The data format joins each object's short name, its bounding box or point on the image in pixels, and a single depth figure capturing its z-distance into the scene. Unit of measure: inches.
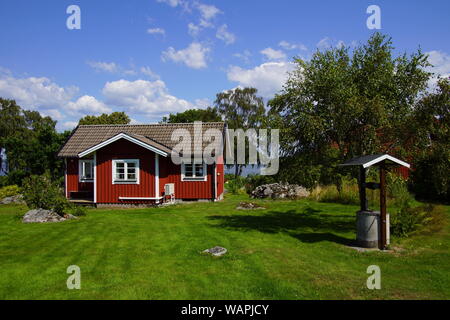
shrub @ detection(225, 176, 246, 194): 1148.5
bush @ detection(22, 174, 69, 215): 609.9
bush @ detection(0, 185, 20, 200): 994.3
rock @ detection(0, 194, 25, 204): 929.1
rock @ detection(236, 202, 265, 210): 745.4
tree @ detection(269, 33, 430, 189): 458.3
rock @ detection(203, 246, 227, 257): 360.0
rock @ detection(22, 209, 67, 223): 569.3
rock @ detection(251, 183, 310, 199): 920.3
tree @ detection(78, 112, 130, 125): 1915.6
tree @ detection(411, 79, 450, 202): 419.8
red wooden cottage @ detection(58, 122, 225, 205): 801.6
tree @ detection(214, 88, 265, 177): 1908.2
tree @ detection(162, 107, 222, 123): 1952.5
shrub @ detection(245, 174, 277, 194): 1107.2
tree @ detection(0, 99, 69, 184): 1187.9
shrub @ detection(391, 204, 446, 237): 463.8
